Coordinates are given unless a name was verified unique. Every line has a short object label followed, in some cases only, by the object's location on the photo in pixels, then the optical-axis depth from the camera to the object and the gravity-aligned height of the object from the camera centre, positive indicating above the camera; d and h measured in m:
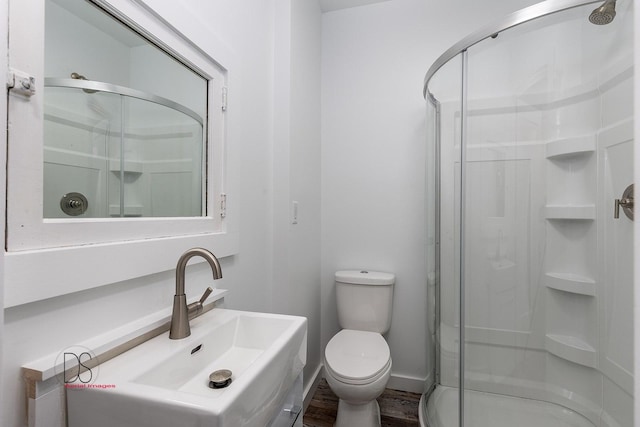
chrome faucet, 0.81 -0.25
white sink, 0.53 -0.36
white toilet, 1.35 -0.72
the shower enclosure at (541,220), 1.08 -0.03
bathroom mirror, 0.57 +0.17
